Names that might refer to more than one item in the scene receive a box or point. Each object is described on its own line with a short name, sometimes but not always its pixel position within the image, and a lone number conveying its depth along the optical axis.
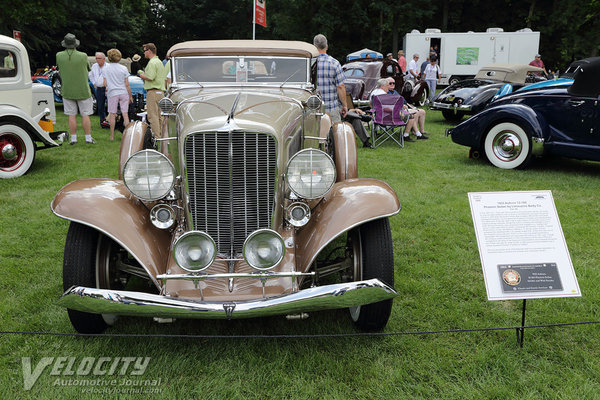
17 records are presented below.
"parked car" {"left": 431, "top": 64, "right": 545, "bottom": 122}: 12.46
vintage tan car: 2.77
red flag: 11.20
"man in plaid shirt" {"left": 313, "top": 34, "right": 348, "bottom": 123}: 7.57
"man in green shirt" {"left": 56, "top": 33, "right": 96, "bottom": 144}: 8.85
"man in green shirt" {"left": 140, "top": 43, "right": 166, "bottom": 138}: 8.88
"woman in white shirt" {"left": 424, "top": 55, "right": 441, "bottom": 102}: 15.95
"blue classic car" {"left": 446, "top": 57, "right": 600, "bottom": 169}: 6.75
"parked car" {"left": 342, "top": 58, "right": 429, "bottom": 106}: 14.59
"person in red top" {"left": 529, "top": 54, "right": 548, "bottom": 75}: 19.15
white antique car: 7.01
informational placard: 2.88
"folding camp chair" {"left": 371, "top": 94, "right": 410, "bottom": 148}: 9.44
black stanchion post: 2.98
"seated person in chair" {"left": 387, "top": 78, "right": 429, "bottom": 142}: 10.47
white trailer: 23.11
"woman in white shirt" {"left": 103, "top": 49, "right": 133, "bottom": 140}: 9.45
